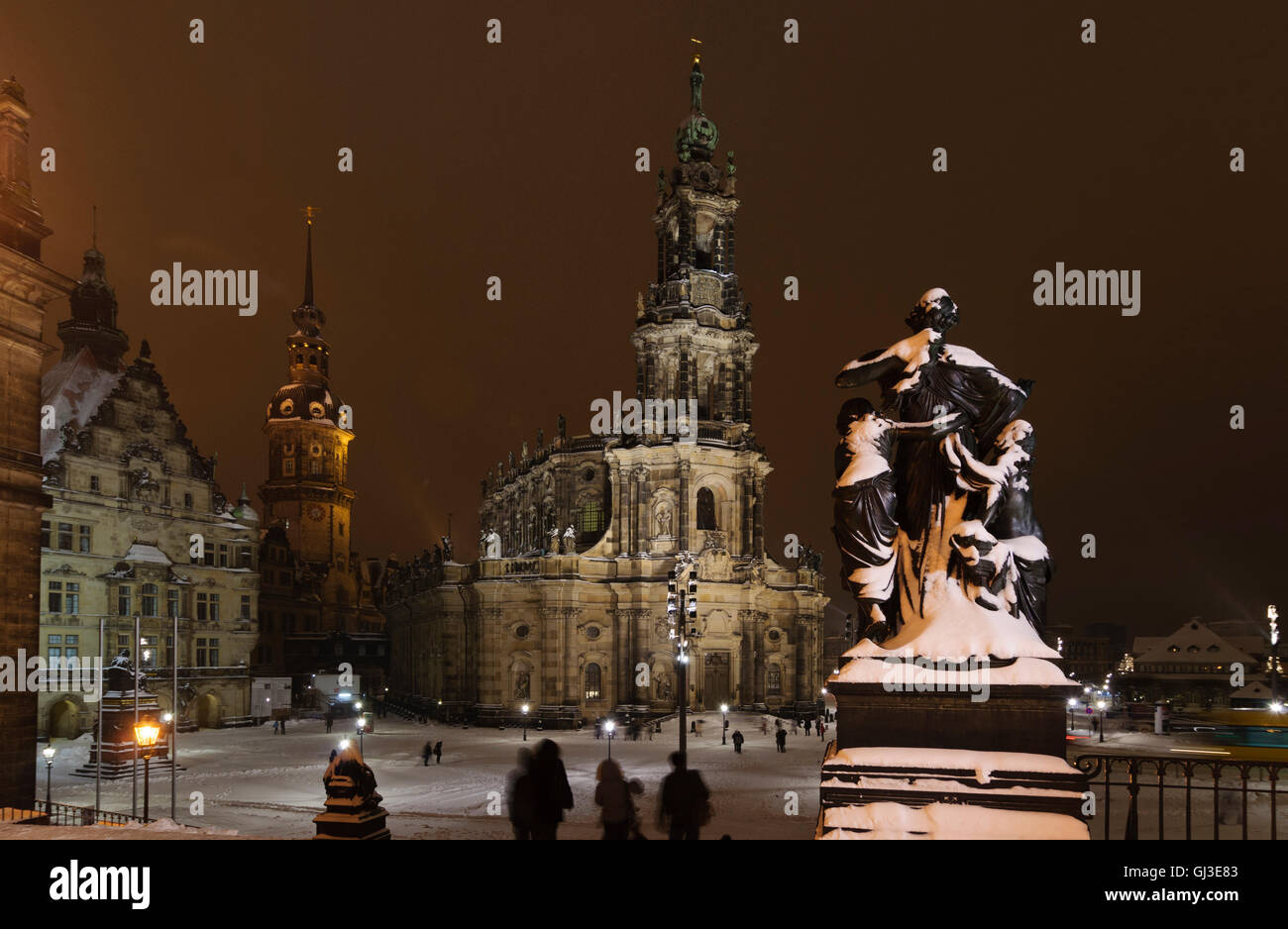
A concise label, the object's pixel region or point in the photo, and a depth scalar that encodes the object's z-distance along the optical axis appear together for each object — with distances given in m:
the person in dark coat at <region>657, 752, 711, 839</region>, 9.70
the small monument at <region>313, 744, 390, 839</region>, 8.96
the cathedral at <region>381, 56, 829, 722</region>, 55.69
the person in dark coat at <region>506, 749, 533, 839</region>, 8.86
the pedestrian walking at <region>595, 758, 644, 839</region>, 9.47
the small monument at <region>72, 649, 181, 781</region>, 30.62
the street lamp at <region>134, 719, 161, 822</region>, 21.38
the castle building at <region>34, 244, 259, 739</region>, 44.78
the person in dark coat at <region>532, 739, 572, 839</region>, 8.84
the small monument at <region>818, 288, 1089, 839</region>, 6.97
